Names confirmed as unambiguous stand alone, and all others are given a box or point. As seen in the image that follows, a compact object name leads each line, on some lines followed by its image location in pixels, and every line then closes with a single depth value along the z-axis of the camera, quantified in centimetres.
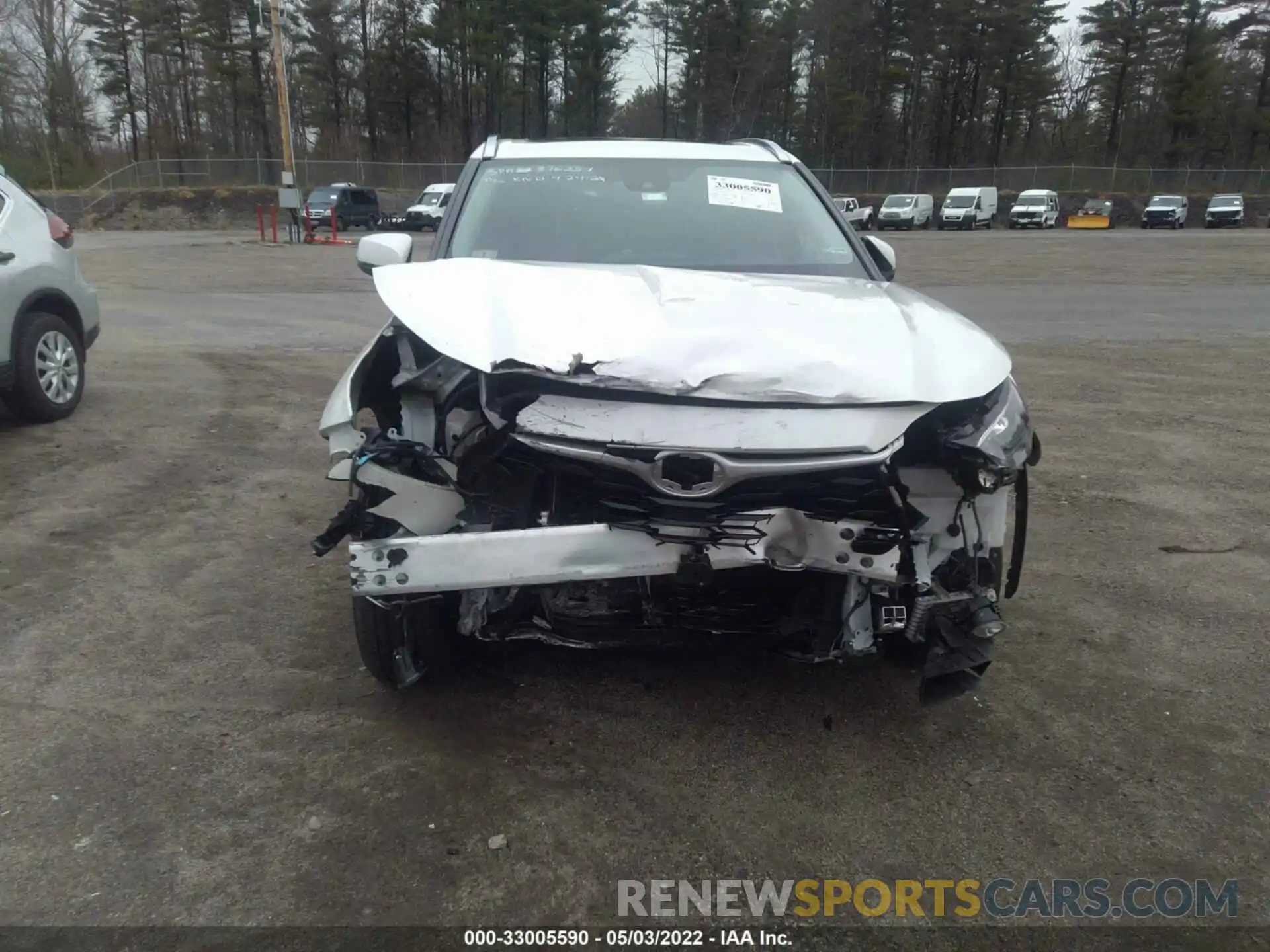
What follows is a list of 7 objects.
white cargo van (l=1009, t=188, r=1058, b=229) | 4256
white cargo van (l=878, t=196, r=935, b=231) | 4325
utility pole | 2725
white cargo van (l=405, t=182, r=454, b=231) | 3484
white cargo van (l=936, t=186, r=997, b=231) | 4244
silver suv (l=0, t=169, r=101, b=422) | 605
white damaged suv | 258
